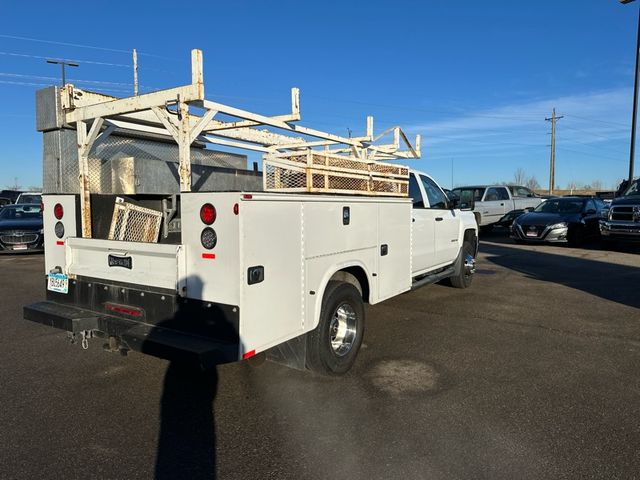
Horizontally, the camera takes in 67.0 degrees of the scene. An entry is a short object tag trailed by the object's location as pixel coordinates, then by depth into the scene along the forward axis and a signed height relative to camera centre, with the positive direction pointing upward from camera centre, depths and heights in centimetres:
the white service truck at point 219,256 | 331 -41
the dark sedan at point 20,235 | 1280 -80
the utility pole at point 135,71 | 1898 +525
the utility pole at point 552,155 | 4469 +463
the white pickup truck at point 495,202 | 1877 +7
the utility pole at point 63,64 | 1708 +502
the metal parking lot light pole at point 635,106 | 1852 +376
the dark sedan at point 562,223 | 1523 -61
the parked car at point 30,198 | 1825 +27
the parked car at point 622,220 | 1277 -45
